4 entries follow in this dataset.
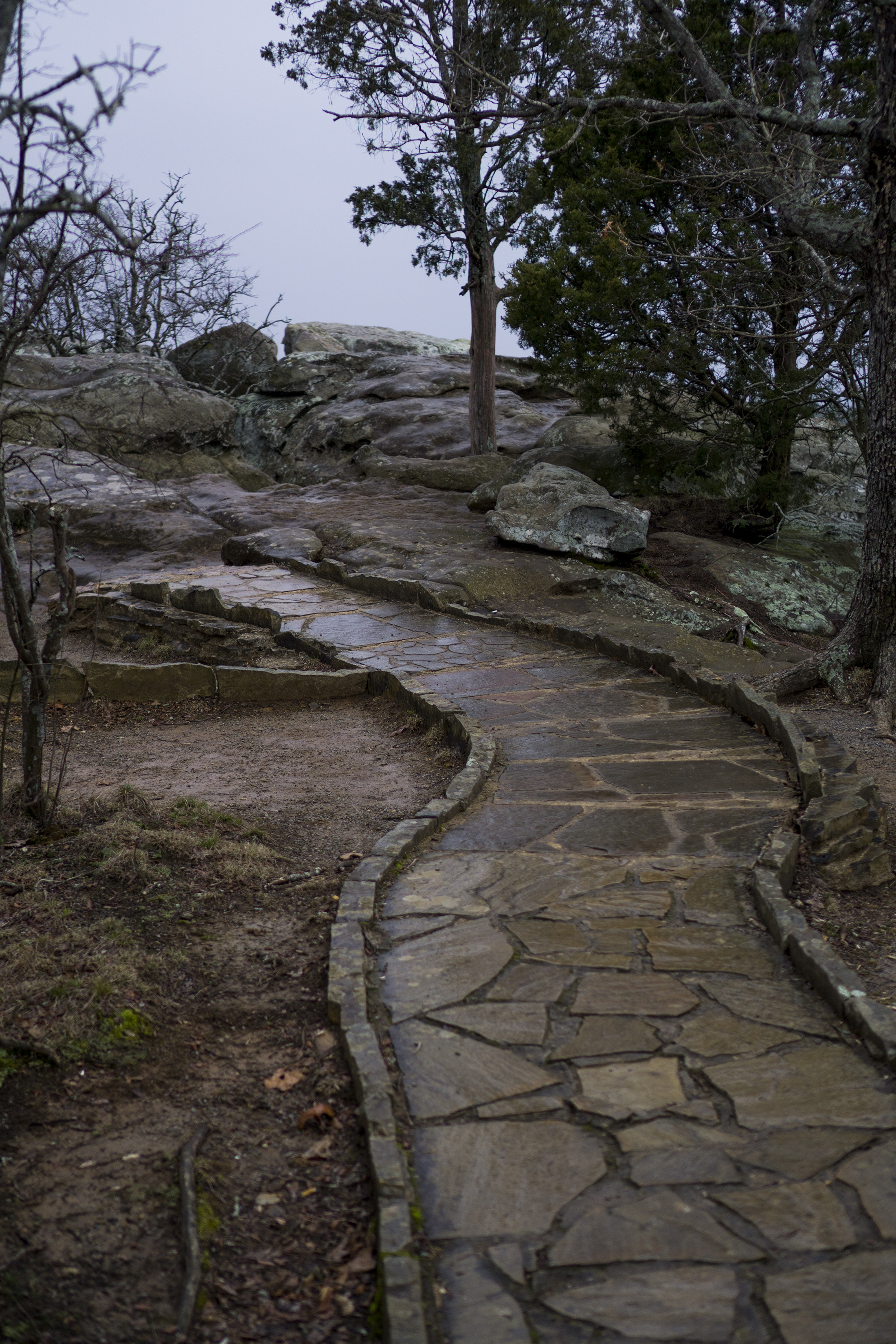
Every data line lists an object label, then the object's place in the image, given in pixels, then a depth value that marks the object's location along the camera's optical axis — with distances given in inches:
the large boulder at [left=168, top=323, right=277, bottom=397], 857.5
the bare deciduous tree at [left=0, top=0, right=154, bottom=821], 120.8
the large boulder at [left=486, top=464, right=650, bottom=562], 456.1
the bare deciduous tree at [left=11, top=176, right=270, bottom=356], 778.2
